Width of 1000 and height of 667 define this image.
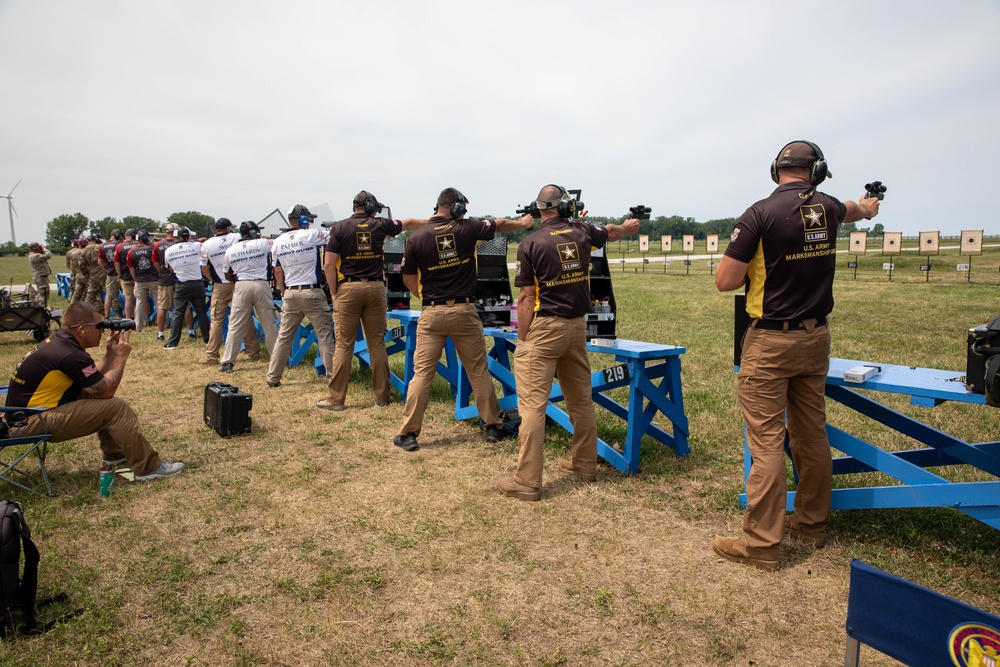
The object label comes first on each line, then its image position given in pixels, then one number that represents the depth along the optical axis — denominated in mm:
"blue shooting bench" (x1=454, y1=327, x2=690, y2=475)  5004
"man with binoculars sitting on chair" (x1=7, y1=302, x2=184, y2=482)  4512
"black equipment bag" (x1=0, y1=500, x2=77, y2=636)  2957
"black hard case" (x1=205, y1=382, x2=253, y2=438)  6172
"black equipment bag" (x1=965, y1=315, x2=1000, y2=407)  2965
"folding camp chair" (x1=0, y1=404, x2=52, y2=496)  4426
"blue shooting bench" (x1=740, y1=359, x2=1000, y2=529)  3326
